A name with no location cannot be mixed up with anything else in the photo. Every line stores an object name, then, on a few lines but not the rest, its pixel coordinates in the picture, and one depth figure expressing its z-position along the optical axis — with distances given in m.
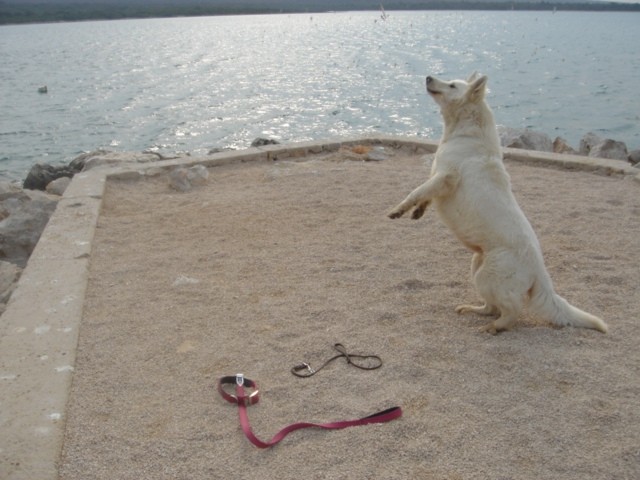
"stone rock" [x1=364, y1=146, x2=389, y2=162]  9.75
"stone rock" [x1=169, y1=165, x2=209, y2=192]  8.39
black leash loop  3.99
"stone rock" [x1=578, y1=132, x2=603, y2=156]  11.80
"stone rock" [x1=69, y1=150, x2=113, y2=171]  11.87
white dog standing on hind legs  4.35
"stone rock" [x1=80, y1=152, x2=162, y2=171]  10.10
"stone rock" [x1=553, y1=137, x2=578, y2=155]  11.78
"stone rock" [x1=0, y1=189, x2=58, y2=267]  7.57
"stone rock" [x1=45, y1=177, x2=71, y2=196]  10.14
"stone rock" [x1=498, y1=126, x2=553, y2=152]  11.16
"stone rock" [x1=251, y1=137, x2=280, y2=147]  11.71
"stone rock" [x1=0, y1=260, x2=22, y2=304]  5.97
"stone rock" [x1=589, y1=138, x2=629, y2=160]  10.47
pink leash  3.34
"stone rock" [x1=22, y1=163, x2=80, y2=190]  11.50
